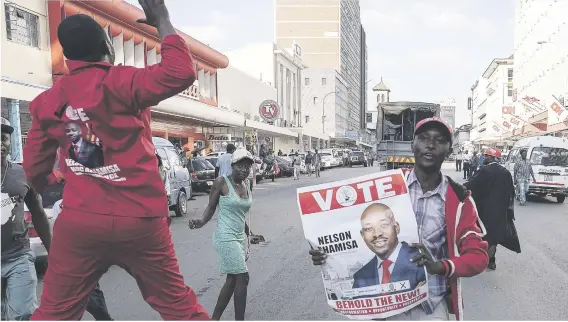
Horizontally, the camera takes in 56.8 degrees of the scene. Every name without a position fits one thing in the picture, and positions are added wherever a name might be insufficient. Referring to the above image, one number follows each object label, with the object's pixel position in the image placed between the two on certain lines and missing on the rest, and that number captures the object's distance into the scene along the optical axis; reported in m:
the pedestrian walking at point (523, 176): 16.25
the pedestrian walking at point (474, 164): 26.75
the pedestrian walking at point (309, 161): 35.75
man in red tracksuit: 2.29
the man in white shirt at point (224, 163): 14.45
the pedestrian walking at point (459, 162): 41.64
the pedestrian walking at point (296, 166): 30.45
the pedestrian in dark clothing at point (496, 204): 7.17
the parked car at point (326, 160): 45.22
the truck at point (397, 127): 23.92
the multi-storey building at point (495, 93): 90.44
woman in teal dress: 4.62
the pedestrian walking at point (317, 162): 33.75
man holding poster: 2.38
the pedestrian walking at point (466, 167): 30.79
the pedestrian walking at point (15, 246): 3.20
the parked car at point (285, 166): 32.88
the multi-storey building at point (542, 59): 39.62
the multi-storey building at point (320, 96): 97.38
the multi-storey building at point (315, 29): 104.88
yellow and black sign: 23.52
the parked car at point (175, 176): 12.62
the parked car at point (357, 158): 53.88
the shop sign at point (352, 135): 103.26
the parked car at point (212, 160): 21.16
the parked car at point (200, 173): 20.22
